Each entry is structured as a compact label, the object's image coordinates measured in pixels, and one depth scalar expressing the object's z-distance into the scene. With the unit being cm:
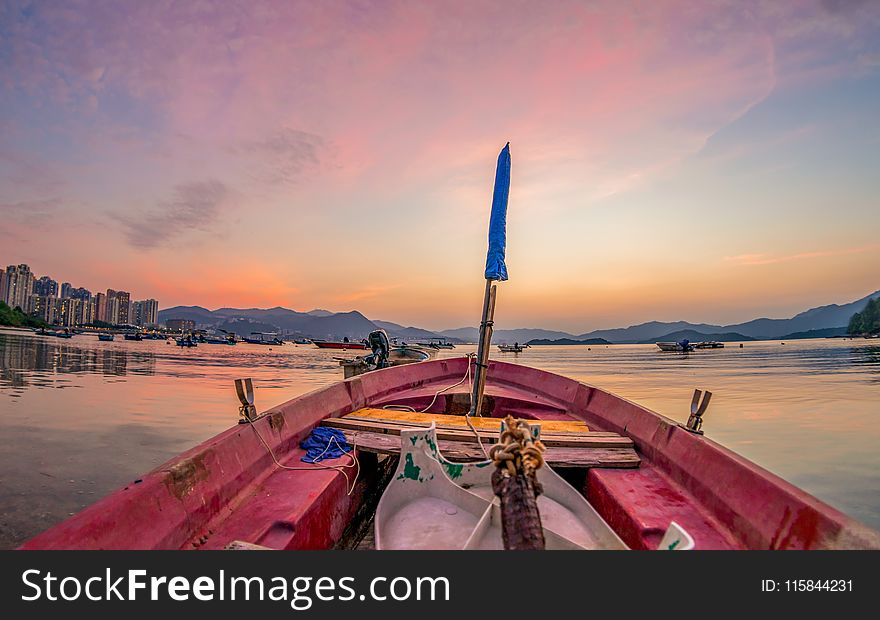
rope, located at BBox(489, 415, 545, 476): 208
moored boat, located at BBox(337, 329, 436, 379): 1188
